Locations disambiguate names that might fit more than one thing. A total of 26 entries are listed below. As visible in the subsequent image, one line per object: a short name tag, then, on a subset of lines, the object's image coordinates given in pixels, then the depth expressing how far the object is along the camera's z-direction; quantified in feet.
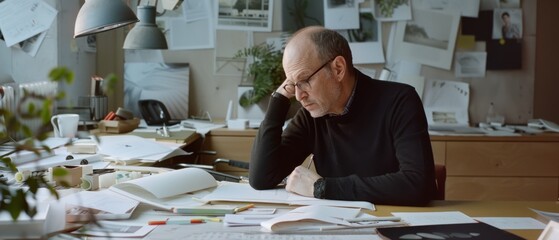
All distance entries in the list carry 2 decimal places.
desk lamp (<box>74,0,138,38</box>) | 7.96
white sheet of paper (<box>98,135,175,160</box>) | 8.49
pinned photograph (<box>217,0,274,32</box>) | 13.37
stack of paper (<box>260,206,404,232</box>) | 5.13
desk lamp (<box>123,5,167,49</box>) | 11.22
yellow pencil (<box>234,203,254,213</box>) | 5.78
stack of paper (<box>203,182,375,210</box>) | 6.07
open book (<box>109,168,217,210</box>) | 5.98
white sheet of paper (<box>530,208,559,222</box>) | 5.71
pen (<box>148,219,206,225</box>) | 5.33
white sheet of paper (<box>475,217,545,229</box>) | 5.41
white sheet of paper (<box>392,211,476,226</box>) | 5.48
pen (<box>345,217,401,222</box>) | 5.35
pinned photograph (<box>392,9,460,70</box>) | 13.25
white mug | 9.96
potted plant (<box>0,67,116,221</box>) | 2.10
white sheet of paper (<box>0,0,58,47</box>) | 10.82
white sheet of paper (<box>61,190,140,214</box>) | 5.55
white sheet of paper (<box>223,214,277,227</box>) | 5.32
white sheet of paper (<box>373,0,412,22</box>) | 13.20
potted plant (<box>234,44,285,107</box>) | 12.89
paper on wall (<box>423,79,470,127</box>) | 13.32
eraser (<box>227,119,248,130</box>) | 12.14
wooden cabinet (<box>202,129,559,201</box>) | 11.60
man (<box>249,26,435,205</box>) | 7.00
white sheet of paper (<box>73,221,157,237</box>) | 4.90
